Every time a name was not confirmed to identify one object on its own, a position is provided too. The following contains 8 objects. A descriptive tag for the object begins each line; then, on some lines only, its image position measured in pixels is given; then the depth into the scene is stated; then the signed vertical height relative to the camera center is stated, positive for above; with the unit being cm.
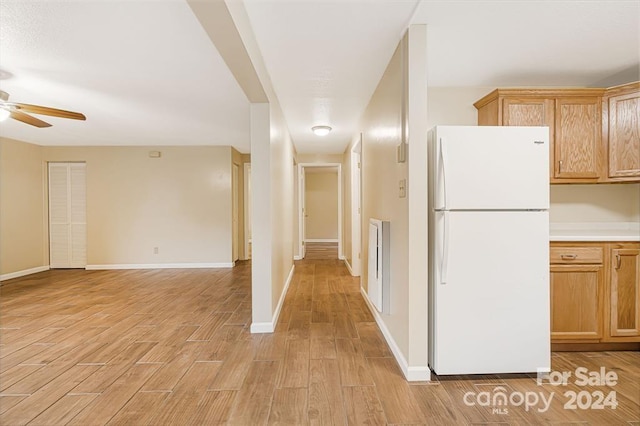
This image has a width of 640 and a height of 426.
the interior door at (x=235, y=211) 629 -1
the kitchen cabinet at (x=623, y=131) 251 +66
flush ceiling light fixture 450 +121
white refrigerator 204 -30
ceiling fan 272 +93
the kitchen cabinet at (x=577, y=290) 235 -62
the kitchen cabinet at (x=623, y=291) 236 -63
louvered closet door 596 -6
